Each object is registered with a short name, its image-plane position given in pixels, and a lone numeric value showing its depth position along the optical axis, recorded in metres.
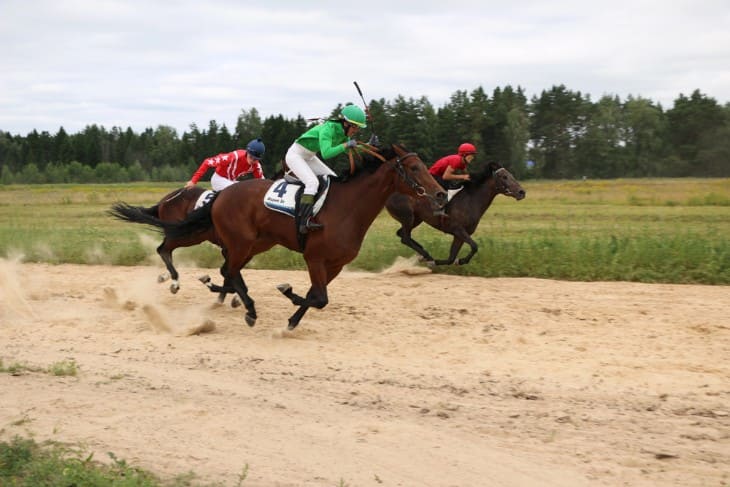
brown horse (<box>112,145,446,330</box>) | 9.31
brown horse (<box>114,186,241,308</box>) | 11.90
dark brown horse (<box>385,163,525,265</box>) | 14.20
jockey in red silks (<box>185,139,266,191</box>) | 12.36
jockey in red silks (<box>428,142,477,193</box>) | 14.54
